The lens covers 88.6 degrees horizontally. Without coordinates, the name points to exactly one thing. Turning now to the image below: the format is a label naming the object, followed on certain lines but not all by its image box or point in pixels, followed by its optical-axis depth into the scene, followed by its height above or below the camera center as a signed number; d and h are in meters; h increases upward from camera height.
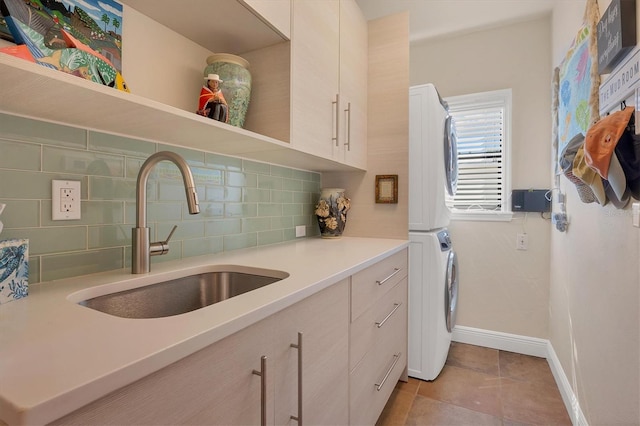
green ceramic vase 1.24 +0.51
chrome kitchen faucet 1.02 -0.03
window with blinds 2.72 +0.54
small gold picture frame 2.10 +0.15
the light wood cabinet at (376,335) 1.27 -0.57
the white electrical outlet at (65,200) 0.92 +0.03
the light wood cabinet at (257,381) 0.50 -0.33
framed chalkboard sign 1.09 +0.64
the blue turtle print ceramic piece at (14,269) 0.73 -0.13
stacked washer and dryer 2.11 -0.17
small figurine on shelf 1.11 +0.38
